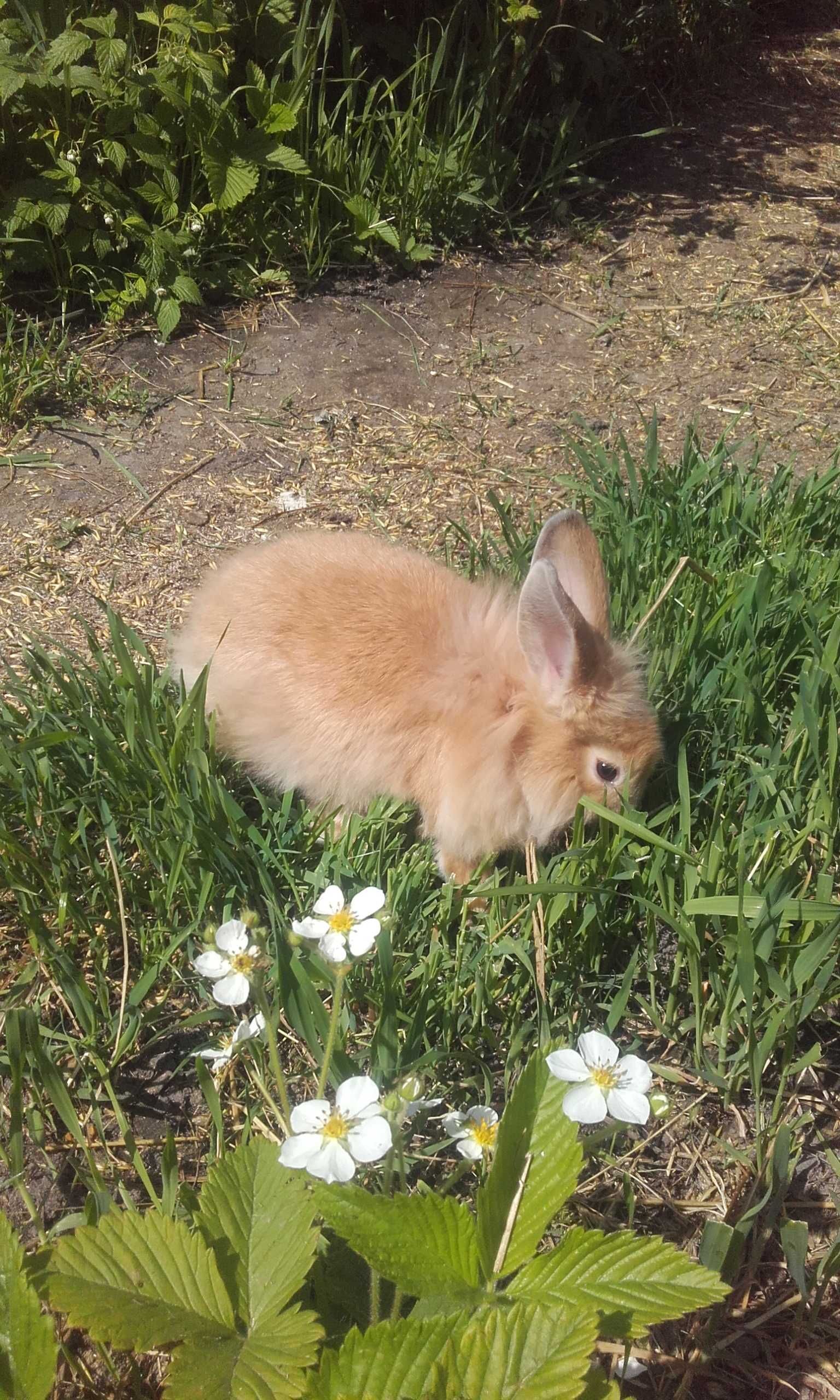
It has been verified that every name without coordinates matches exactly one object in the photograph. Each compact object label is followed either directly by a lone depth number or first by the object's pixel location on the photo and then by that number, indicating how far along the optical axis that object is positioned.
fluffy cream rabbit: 0.63
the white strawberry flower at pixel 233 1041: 0.48
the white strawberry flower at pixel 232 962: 0.47
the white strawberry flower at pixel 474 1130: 0.48
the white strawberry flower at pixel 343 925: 0.49
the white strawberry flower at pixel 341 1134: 0.44
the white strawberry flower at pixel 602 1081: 0.46
